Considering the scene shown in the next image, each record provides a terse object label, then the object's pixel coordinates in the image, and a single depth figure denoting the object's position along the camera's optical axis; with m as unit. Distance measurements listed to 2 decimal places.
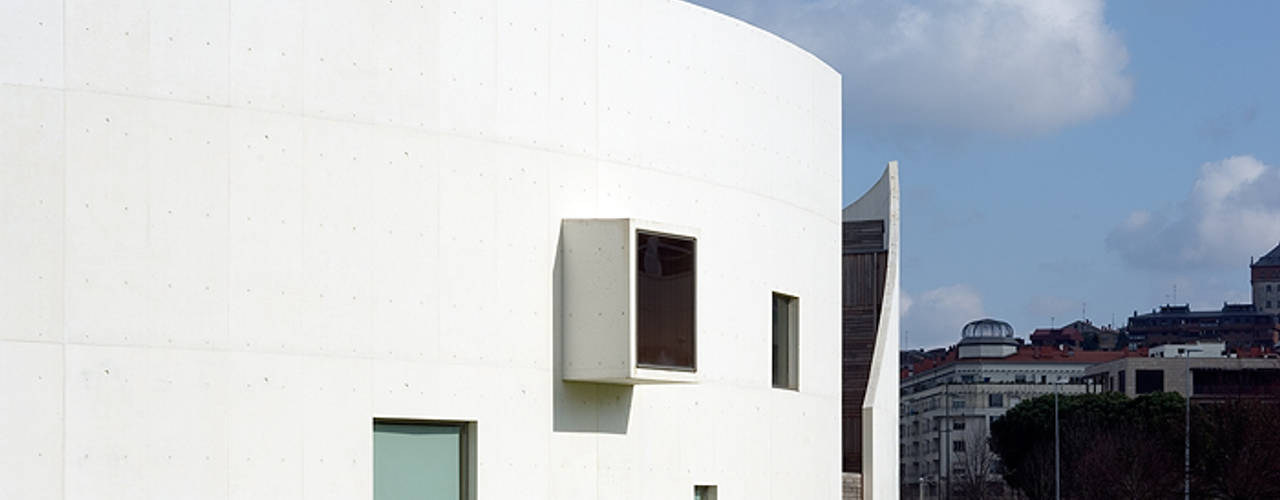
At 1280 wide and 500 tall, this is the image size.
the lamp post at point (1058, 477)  84.16
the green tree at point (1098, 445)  81.81
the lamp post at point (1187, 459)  76.75
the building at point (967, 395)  163.25
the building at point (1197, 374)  121.68
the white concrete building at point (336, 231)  13.62
